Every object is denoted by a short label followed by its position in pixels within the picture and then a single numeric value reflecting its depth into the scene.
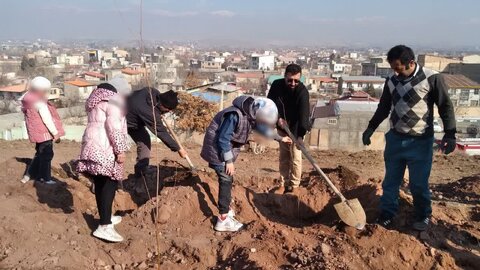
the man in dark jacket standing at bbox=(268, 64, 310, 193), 4.70
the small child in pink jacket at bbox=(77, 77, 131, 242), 3.36
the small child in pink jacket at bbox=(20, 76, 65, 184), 4.70
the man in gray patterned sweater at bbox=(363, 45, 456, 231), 3.62
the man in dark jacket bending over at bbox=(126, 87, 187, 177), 4.21
